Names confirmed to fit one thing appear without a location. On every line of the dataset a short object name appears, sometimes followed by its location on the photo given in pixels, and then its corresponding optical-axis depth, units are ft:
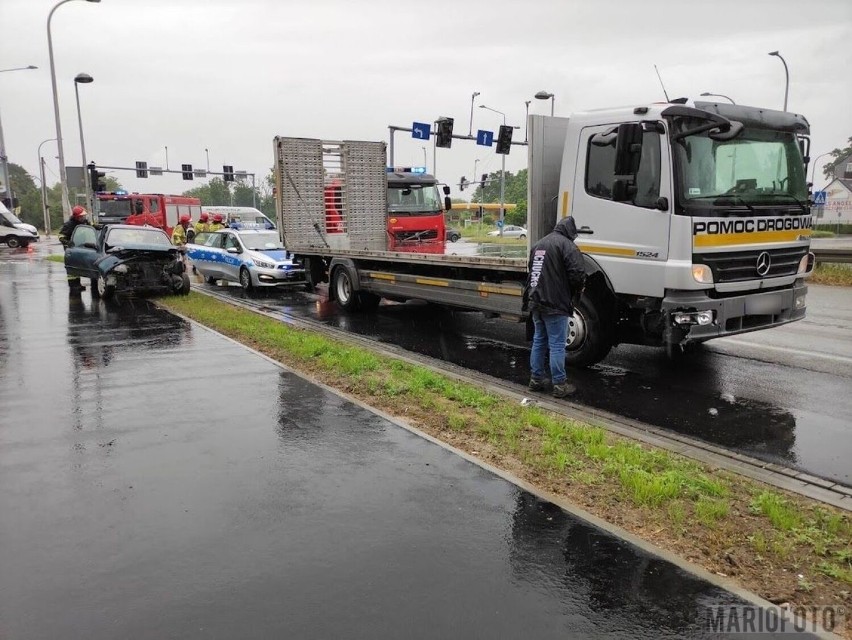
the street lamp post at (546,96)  105.09
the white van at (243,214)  130.54
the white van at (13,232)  113.70
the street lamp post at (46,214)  156.46
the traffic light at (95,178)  86.05
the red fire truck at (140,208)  124.67
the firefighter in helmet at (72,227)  52.35
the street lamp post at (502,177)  112.32
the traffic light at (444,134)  94.58
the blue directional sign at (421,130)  96.63
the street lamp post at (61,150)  76.43
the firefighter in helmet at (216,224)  69.36
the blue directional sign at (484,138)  102.73
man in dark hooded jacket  21.11
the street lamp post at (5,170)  126.07
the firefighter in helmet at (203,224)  69.91
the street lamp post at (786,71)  100.68
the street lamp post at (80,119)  86.93
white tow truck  21.52
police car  51.57
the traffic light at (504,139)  99.14
